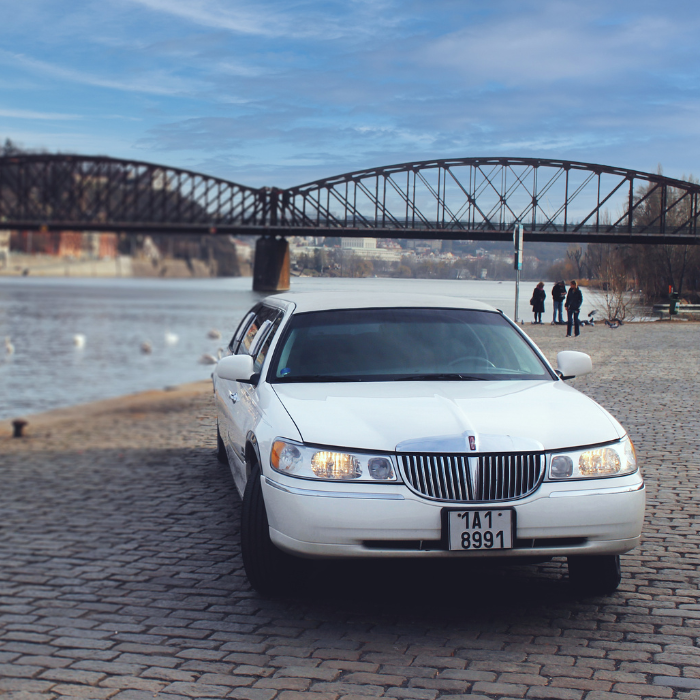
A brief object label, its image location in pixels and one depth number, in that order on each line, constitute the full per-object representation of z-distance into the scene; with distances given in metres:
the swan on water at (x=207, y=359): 26.29
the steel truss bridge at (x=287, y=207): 83.38
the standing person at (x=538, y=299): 36.88
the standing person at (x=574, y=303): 31.08
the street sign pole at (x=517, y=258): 27.32
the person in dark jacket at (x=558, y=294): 37.33
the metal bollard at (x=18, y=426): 11.48
